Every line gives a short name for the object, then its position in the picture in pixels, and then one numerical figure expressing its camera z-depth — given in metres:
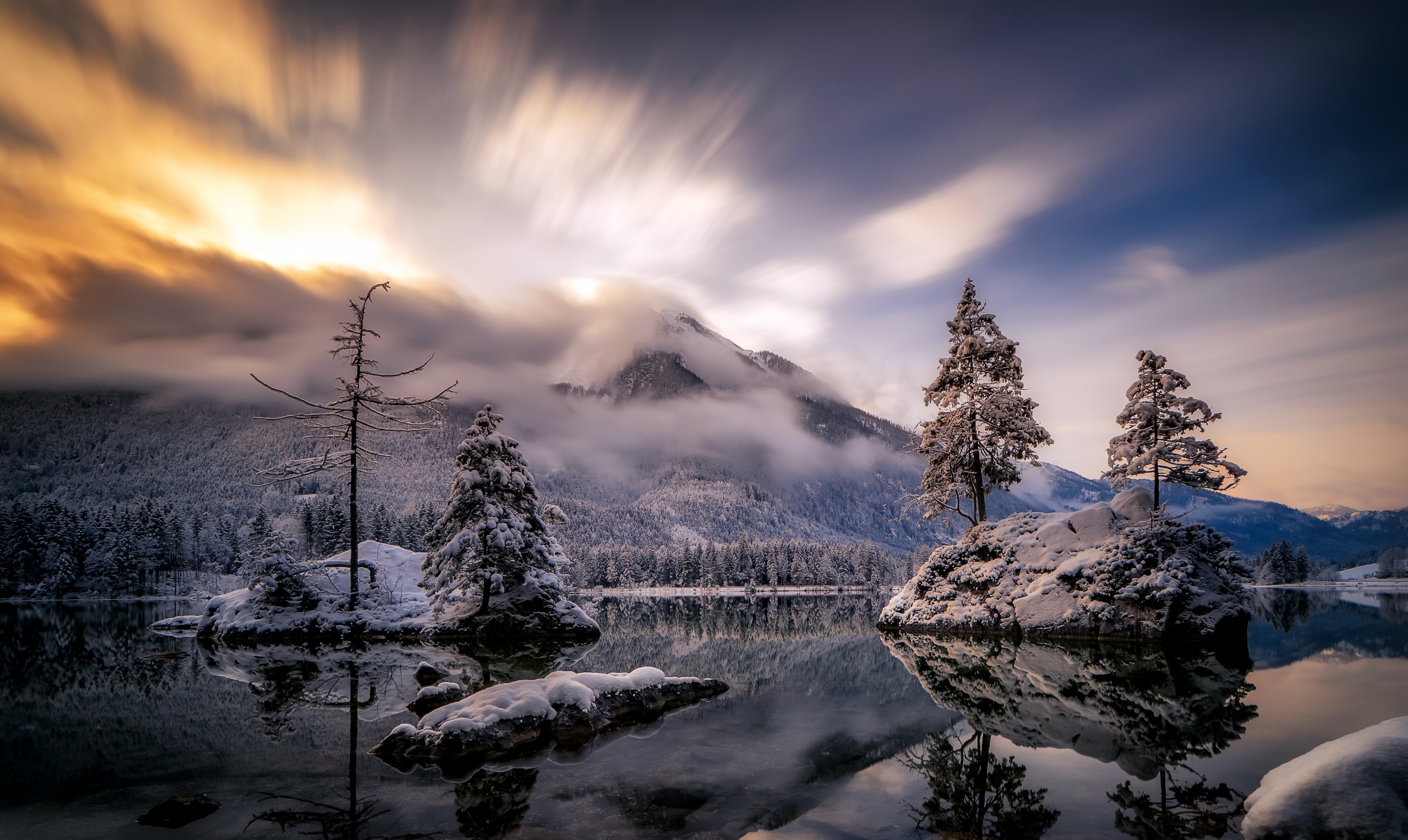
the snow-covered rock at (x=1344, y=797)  6.81
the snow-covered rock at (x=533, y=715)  11.55
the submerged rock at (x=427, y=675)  18.81
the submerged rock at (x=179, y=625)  40.75
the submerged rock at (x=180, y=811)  8.52
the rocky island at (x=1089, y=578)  27.16
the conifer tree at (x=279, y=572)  33.28
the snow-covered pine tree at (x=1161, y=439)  31.59
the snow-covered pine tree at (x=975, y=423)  36.09
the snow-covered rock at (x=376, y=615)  33.56
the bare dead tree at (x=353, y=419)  28.52
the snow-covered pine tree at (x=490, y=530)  32.81
